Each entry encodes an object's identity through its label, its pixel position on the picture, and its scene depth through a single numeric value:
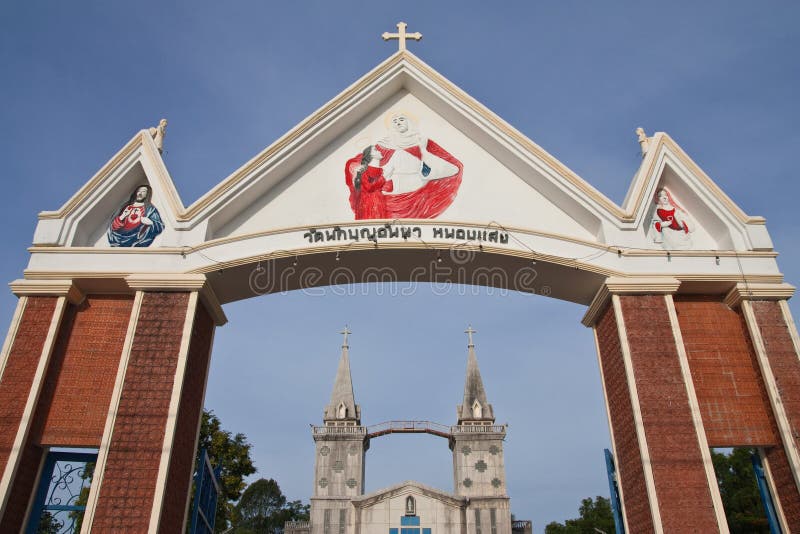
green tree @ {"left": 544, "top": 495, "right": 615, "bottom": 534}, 64.81
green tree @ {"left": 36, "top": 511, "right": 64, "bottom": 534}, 14.14
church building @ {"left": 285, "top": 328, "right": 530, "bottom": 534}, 42.09
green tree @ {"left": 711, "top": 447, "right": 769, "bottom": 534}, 38.75
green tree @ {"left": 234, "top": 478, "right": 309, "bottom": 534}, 79.25
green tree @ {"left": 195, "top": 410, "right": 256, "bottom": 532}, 25.91
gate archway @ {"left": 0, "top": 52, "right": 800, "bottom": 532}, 10.46
